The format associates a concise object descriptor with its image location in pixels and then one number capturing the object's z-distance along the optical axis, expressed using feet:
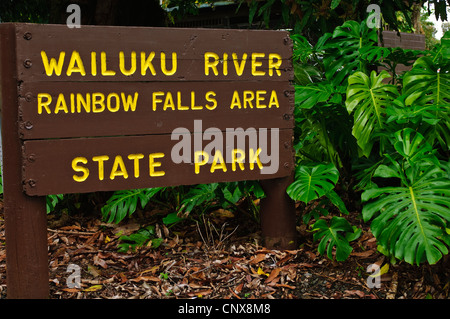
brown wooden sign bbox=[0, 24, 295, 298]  7.80
